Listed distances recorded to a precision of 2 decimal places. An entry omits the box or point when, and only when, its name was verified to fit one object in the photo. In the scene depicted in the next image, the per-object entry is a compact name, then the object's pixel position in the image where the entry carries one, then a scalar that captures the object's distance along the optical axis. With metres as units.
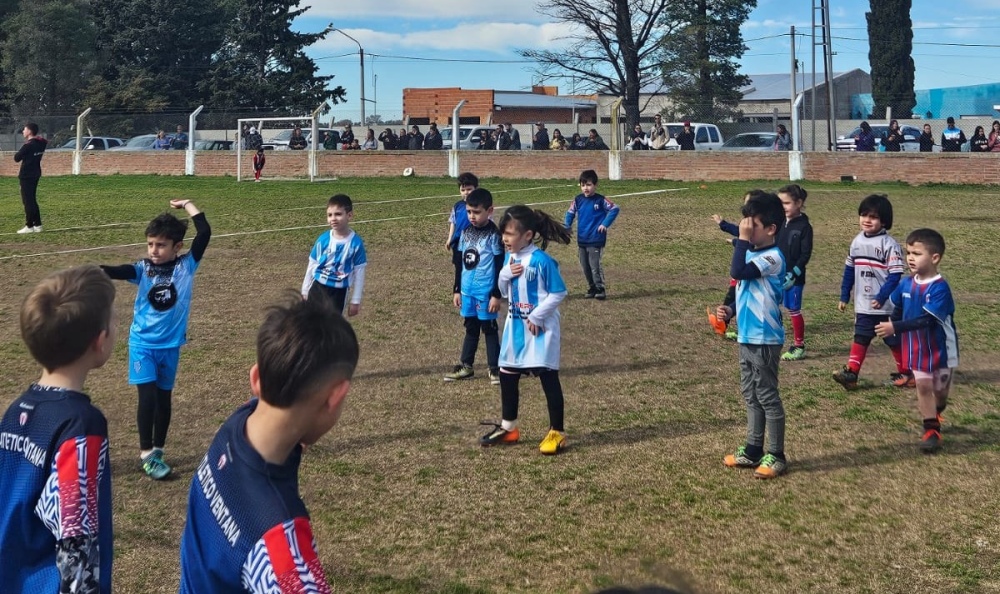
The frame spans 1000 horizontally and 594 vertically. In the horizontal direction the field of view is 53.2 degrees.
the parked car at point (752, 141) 34.41
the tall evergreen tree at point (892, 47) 56.44
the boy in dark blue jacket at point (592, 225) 12.98
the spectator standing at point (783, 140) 29.73
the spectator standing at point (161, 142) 37.94
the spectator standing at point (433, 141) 33.34
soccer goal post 32.22
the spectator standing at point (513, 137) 32.62
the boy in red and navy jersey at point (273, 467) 2.29
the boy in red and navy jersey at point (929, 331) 7.06
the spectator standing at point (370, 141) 37.16
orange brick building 63.78
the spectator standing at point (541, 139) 32.97
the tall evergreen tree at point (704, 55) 46.06
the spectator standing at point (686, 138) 31.11
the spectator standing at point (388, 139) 33.44
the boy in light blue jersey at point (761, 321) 6.55
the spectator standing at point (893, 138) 28.39
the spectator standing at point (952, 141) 27.28
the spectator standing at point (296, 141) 34.22
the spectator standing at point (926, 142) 27.70
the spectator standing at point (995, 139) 26.66
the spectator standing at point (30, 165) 18.16
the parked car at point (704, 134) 35.19
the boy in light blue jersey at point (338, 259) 8.76
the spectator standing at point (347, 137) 34.34
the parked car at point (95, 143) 37.75
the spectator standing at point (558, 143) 32.19
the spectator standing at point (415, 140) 33.41
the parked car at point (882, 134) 36.47
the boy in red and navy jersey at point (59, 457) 2.98
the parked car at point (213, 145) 37.80
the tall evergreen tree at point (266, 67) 58.94
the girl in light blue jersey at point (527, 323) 7.09
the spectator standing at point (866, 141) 28.77
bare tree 45.28
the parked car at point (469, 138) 35.28
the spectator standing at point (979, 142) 27.14
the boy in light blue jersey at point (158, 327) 6.61
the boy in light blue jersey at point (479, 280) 8.90
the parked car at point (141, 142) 39.31
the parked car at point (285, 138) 36.78
